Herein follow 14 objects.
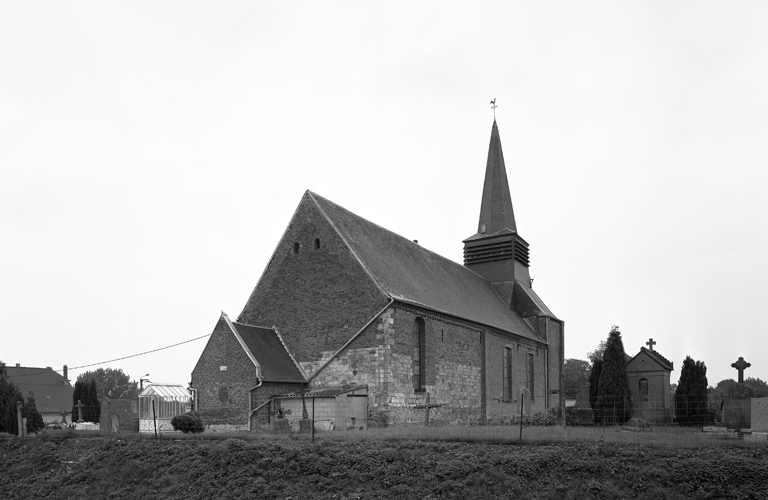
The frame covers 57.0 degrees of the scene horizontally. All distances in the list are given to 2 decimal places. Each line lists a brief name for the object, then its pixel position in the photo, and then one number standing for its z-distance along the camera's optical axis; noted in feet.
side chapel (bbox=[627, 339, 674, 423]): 133.59
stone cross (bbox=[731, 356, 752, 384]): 69.10
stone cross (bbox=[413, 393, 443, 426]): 87.02
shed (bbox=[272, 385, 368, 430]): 78.18
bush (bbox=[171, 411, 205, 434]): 75.97
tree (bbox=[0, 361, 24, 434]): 104.73
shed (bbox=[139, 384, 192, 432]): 84.58
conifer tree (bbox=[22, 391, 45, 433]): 101.94
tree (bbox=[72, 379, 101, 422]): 148.87
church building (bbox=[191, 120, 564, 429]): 82.02
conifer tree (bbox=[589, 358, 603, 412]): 130.00
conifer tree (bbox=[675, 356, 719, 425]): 111.24
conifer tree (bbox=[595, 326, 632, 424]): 119.96
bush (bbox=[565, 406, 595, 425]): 99.78
